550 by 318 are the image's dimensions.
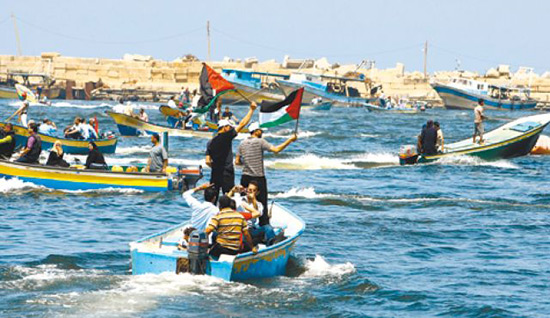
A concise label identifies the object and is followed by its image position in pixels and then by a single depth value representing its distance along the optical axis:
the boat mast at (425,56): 122.44
